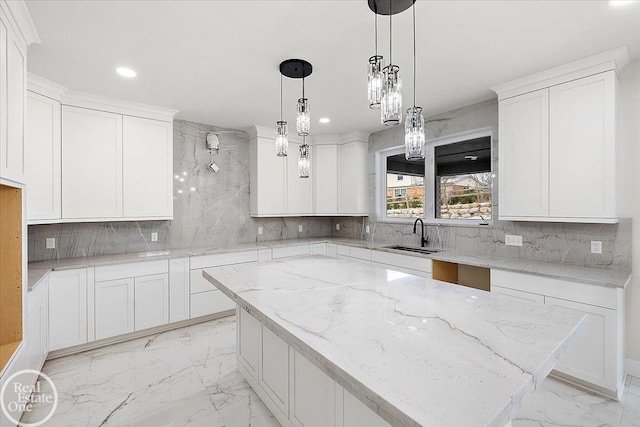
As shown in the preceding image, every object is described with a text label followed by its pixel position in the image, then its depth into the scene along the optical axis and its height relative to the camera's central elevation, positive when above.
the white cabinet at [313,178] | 4.30 +0.53
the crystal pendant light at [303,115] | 1.95 +0.63
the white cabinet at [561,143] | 2.28 +0.57
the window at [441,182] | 3.48 +0.41
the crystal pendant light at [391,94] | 1.40 +0.55
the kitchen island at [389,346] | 0.80 -0.46
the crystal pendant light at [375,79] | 1.43 +0.63
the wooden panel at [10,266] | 1.77 -0.30
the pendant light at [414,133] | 1.61 +0.43
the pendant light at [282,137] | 2.16 +0.55
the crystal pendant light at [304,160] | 2.22 +0.39
